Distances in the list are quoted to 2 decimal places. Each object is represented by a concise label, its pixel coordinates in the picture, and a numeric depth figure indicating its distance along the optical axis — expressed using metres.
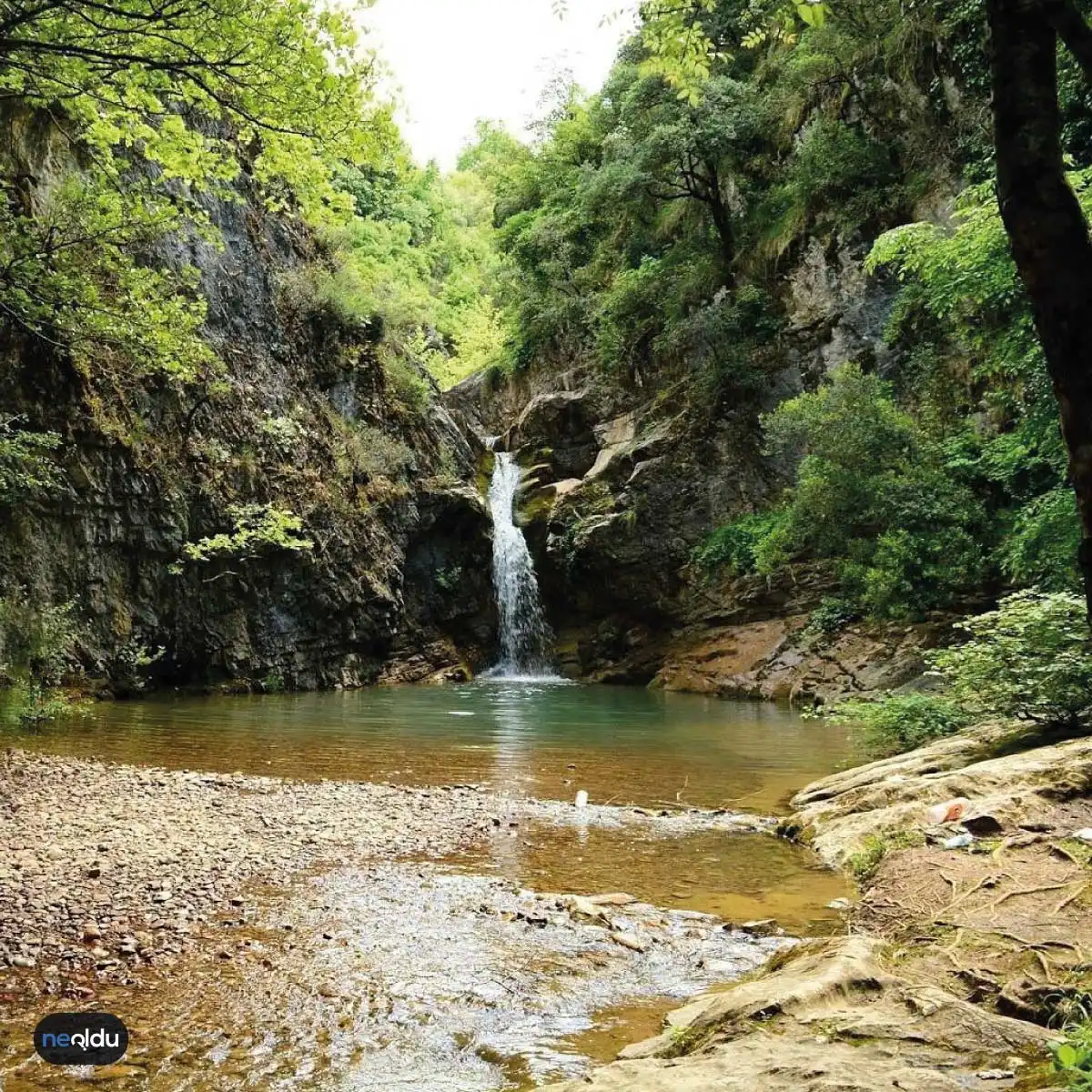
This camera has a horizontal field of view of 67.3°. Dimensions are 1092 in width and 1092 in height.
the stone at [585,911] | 4.69
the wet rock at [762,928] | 4.57
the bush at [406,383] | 24.89
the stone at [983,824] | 5.20
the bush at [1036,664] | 7.03
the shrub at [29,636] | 10.23
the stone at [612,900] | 4.99
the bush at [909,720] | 8.77
